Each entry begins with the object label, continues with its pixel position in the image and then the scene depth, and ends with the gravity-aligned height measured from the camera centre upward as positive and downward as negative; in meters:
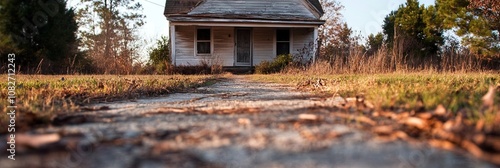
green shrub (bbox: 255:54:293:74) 14.77 +0.46
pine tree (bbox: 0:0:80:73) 14.00 +1.59
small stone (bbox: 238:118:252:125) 1.87 -0.21
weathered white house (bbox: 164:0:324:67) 18.09 +2.02
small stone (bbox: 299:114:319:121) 1.91 -0.19
